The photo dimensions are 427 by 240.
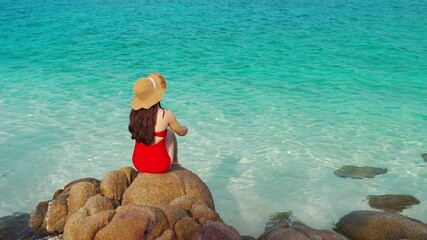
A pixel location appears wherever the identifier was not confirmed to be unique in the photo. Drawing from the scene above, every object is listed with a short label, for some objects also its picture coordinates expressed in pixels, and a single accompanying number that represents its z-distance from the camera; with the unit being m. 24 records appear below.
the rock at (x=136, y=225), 5.31
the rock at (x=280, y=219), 7.61
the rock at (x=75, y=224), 5.64
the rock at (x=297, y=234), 5.86
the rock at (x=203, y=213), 6.04
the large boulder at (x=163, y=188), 6.26
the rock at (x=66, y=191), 6.76
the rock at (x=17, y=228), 6.62
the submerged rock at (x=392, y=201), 8.12
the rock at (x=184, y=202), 6.09
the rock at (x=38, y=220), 6.66
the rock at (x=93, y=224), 5.43
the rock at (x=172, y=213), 5.66
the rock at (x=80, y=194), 6.46
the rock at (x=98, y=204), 5.96
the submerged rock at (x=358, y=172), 9.38
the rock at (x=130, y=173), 6.87
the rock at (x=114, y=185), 6.54
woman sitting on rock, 6.30
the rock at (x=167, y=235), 5.46
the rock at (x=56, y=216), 6.54
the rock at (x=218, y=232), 5.48
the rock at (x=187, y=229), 5.61
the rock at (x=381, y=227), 6.57
